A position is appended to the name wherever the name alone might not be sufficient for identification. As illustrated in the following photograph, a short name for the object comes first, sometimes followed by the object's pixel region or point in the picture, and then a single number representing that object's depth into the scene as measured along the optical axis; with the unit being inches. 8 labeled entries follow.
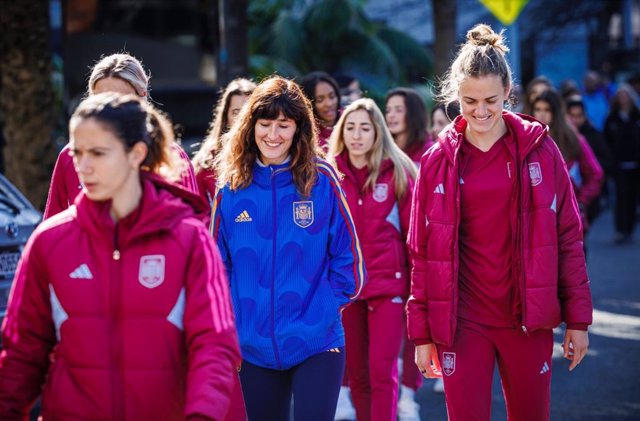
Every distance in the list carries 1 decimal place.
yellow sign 530.9
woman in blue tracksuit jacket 204.8
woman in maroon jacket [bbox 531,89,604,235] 367.2
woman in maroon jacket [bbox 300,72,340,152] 330.0
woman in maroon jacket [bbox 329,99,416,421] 271.7
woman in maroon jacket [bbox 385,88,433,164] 329.1
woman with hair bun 200.7
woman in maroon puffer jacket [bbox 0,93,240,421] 143.5
